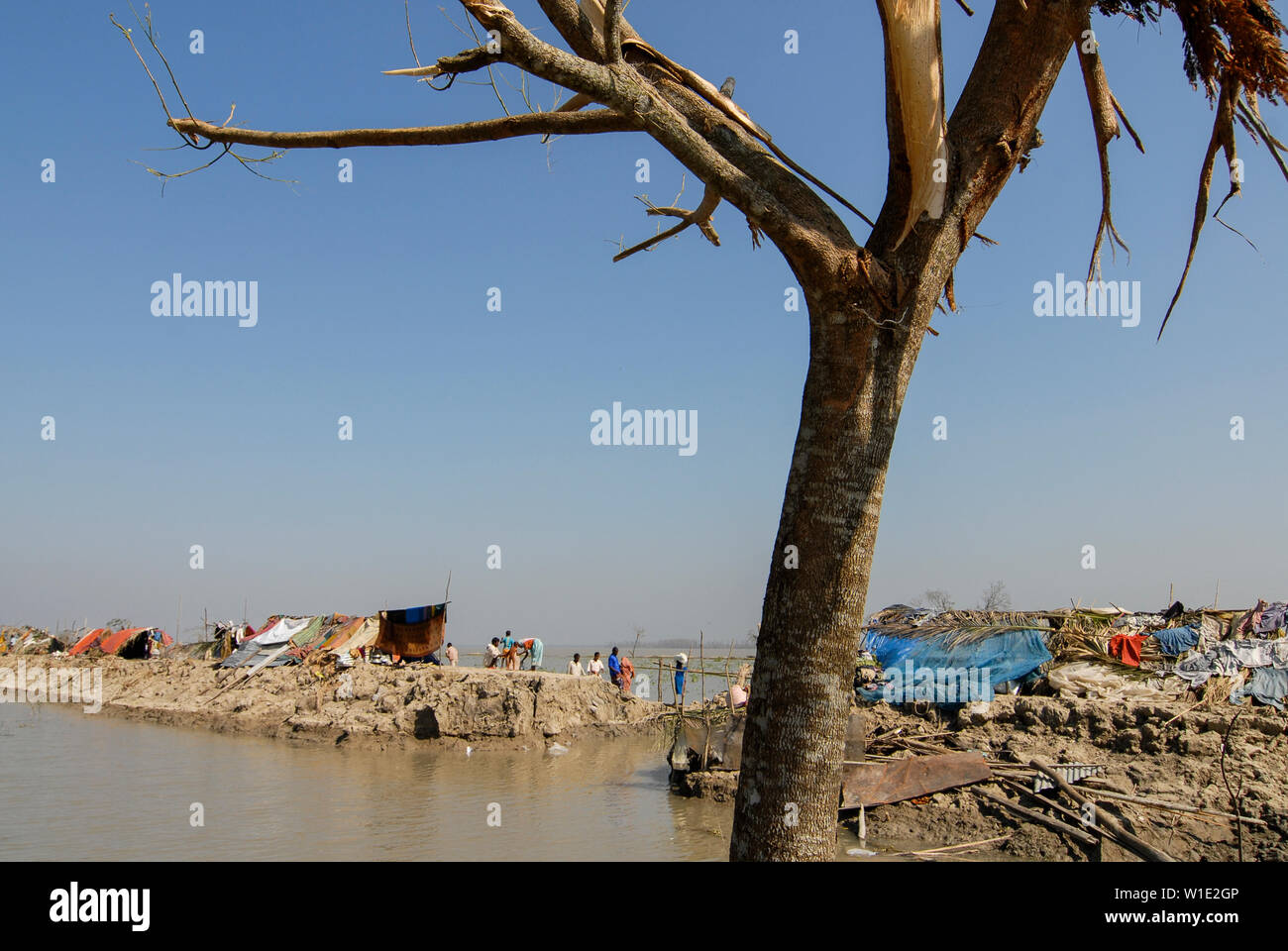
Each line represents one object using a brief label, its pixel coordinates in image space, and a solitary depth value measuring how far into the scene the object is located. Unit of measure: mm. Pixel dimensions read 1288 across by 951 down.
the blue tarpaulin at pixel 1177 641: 13055
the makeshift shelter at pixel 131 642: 30906
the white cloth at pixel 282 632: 24203
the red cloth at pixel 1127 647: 12906
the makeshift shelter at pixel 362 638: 23452
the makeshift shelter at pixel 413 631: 22906
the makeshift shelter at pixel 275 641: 23828
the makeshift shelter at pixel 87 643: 33219
